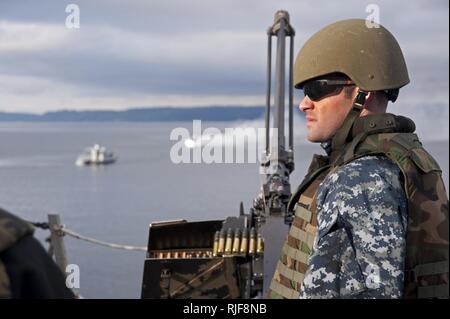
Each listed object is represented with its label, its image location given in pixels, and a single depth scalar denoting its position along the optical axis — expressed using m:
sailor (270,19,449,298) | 3.23
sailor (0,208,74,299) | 1.90
